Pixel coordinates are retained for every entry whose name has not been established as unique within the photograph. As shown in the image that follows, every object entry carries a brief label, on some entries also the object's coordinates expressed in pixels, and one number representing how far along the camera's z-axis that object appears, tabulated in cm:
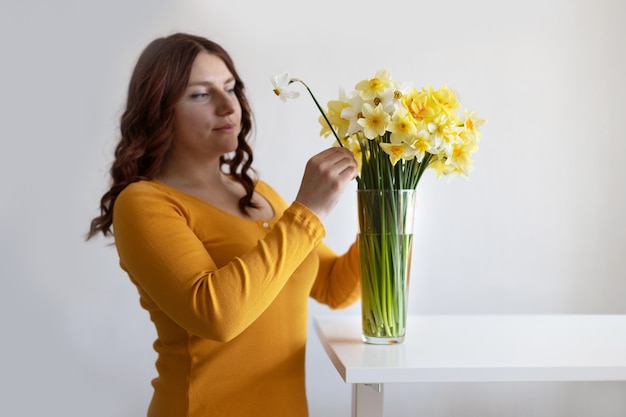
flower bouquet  123
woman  126
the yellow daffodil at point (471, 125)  128
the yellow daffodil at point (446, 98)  125
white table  114
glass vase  130
